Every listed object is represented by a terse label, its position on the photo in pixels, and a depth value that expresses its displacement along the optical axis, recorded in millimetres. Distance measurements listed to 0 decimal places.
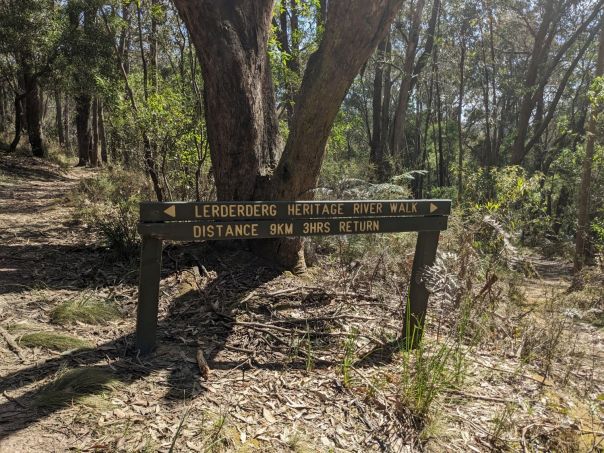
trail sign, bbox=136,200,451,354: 3234
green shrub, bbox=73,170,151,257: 5465
